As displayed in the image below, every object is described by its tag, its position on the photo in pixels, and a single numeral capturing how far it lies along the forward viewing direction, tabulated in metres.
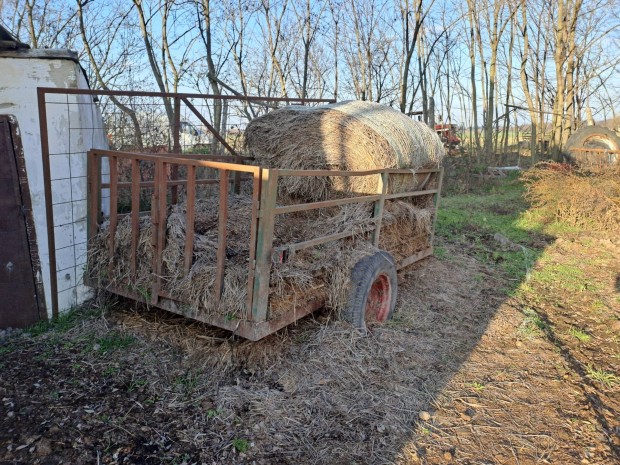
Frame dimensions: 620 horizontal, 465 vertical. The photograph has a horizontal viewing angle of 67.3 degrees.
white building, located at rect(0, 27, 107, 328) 3.88
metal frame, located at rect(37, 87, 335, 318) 3.90
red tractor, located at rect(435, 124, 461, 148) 18.10
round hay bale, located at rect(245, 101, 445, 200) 5.09
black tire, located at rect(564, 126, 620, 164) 12.92
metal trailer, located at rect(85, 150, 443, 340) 3.19
